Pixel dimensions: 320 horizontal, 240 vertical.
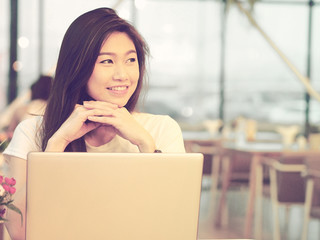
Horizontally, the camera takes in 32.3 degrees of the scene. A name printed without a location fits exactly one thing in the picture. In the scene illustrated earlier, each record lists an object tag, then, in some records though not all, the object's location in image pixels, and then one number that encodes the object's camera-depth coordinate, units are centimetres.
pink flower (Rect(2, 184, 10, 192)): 123
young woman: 158
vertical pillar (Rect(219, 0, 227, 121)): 912
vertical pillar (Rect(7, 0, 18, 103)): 843
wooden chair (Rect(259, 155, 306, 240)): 468
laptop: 108
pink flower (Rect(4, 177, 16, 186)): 124
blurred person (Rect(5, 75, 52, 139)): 484
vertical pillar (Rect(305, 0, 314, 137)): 930
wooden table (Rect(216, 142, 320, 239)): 515
